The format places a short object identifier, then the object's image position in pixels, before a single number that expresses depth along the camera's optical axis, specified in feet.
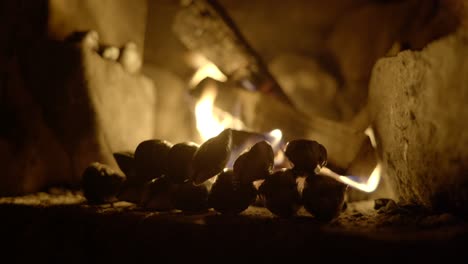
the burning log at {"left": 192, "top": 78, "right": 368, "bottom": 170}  1.90
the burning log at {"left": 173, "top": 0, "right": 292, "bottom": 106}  2.23
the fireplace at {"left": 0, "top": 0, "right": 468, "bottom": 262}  1.48
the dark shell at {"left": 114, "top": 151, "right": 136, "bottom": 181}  1.83
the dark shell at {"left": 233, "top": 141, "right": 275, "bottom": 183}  1.62
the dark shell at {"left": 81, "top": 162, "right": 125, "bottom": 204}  1.78
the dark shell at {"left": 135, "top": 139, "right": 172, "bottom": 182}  1.76
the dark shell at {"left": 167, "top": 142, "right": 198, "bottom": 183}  1.69
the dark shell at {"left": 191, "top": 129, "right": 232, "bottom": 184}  1.64
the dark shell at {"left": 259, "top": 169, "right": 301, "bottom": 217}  1.58
